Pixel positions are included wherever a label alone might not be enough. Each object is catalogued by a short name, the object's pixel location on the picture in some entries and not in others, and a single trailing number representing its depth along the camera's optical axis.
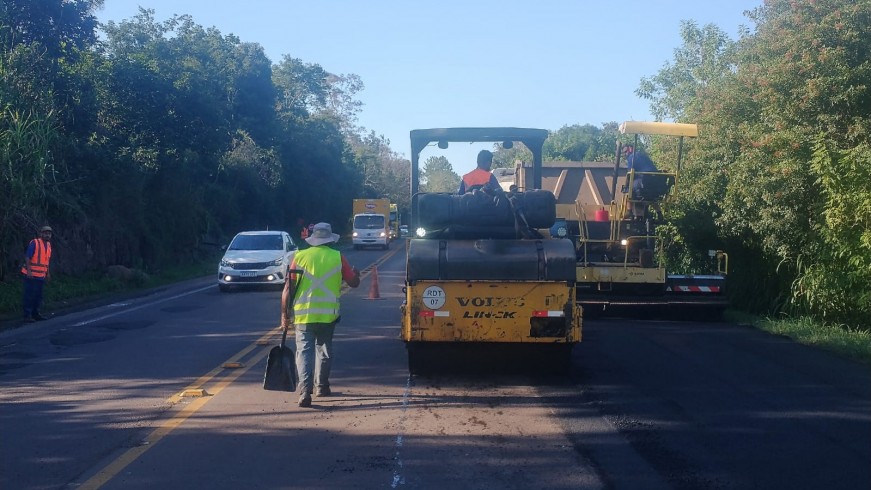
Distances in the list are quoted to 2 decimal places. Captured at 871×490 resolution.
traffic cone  20.27
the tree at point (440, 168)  79.65
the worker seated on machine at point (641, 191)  15.45
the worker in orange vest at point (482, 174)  10.97
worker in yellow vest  8.80
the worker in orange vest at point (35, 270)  16.80
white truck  50.59
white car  22.42
